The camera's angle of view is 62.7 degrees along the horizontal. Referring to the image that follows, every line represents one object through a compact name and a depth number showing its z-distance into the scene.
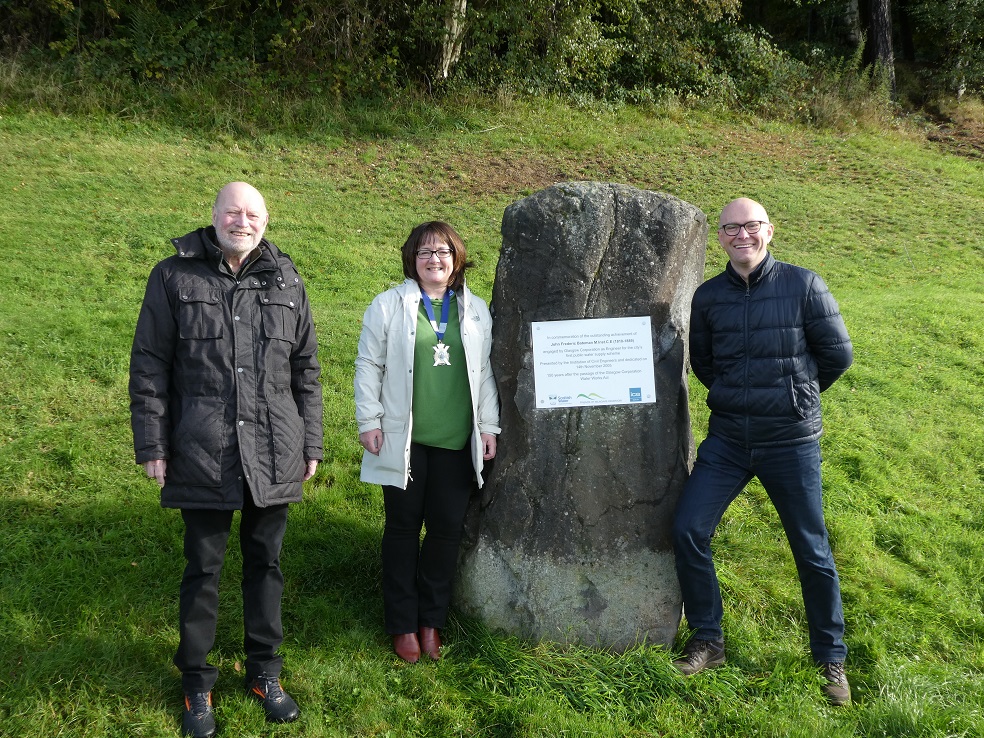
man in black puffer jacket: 3.63
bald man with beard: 3.32
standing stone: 3.94
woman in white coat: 3.76
